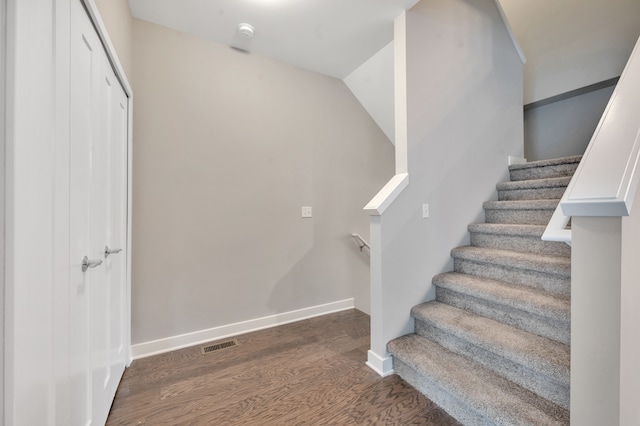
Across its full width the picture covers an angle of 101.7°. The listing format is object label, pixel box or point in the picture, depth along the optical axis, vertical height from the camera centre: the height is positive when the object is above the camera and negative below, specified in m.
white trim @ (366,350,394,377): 1.85 -1.10
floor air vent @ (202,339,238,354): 2.20 -1.16
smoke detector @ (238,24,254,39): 2.19 +1.55
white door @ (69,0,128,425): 1.02 -0.06
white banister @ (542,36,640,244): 0.81 +0.16
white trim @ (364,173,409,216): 1.85 +0.13
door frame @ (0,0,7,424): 0.60 +0.12
